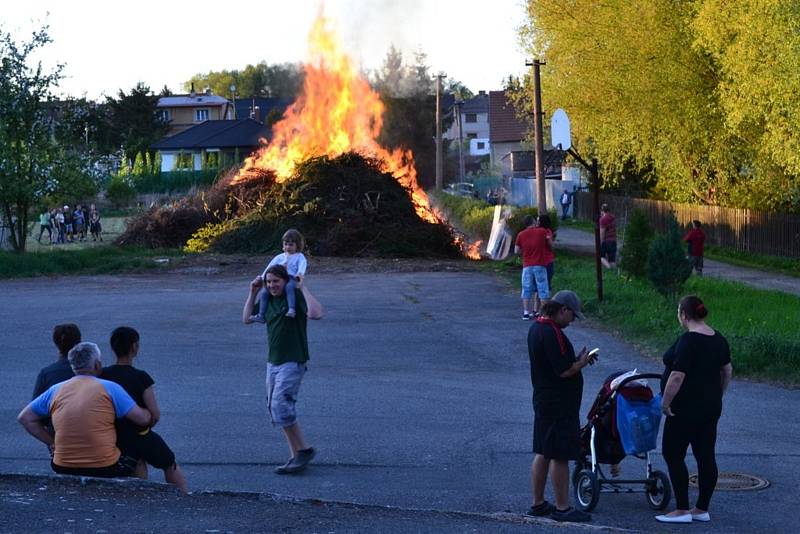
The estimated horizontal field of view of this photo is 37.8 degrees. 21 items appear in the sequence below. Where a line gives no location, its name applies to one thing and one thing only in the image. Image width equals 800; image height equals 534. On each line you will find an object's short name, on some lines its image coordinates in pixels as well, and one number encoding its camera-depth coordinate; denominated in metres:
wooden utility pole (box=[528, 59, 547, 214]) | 32.97
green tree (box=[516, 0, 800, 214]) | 28.12
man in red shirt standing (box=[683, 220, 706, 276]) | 26.83
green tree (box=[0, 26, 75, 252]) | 30.52
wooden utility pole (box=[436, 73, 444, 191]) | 60.12
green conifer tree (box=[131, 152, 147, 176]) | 75.69
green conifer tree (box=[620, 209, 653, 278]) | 22.08
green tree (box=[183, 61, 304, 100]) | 37.56
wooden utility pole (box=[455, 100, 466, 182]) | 74.64
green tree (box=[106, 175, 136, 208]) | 70.00
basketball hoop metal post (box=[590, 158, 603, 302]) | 19.95
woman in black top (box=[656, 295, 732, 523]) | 7.70
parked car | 69.25
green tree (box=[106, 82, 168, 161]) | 99.88
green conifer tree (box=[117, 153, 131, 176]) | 74.46
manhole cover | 8.93
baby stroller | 7.98
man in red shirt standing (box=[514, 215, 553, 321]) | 18.69
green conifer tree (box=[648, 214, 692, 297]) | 19.08
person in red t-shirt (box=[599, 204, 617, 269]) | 27.95
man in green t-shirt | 9.20
